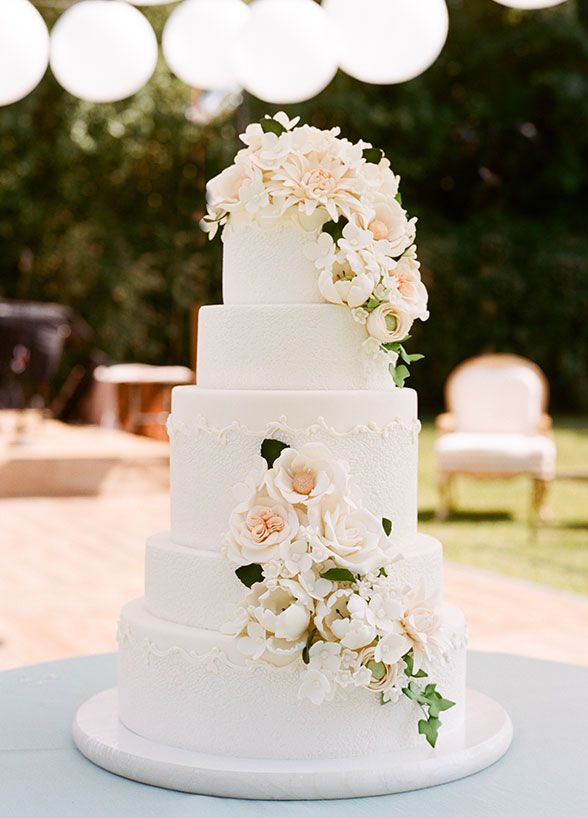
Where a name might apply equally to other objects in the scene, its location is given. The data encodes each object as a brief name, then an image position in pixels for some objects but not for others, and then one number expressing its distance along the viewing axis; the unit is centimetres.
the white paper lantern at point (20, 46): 405
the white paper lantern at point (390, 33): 393
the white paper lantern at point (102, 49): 434
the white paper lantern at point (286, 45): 417
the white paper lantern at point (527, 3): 394
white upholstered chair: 848
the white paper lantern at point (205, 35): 455
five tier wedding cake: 211
